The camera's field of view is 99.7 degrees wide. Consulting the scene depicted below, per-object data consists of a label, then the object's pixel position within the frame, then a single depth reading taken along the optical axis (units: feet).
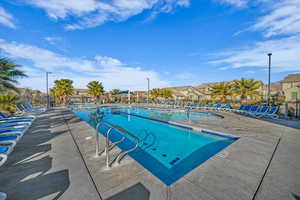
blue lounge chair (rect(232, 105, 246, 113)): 35.90
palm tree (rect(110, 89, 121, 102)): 98.68
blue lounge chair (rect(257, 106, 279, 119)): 26.82
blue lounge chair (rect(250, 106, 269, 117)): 28.47
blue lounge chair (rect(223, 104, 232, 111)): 40.93
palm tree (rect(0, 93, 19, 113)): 28.23
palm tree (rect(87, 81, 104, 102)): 82.89
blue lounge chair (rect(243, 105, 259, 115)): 31.32
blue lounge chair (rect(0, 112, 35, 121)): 17.66
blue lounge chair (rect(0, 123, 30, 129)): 14.17
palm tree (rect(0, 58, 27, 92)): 20.61
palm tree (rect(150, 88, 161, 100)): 96.50
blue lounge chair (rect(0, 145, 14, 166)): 8.01
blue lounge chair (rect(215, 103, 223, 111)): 43.30
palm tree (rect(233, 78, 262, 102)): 62.90
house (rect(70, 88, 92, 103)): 91.03
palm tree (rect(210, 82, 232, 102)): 66.33
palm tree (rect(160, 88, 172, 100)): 95.50
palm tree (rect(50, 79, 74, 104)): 71.61
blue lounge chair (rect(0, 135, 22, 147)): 11.25
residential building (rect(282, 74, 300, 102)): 67.22
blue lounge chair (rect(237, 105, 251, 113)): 33.99
